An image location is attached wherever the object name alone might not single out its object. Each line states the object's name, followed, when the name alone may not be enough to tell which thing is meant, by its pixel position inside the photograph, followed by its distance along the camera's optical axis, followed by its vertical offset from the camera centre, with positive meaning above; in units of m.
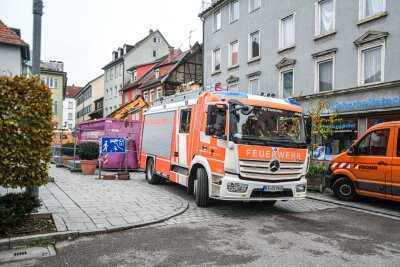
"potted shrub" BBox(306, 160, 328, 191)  11.32 -1.12
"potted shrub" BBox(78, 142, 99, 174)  14.32 -0.72
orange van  8.52 -0.64
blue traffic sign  13.30 -0.26
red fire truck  7.41 -0.18
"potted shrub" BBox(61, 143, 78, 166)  17.19 -0.74
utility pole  6.67 +1.96
